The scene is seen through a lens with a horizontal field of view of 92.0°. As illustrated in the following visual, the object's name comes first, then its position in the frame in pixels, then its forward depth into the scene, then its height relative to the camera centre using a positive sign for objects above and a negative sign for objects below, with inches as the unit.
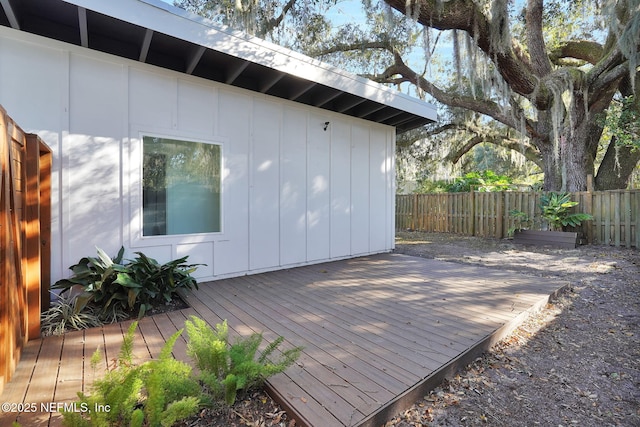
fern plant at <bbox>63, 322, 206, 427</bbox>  51.8 -32.3
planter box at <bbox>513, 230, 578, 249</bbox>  273.7 -24.6
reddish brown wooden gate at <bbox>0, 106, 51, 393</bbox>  69.4 -7.4
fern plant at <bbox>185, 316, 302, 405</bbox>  63.4 -32.6
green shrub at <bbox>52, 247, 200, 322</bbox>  111.6 -26.2
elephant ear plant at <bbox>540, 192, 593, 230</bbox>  280.2 -1.3
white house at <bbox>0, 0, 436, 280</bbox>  121.2 +41.8
